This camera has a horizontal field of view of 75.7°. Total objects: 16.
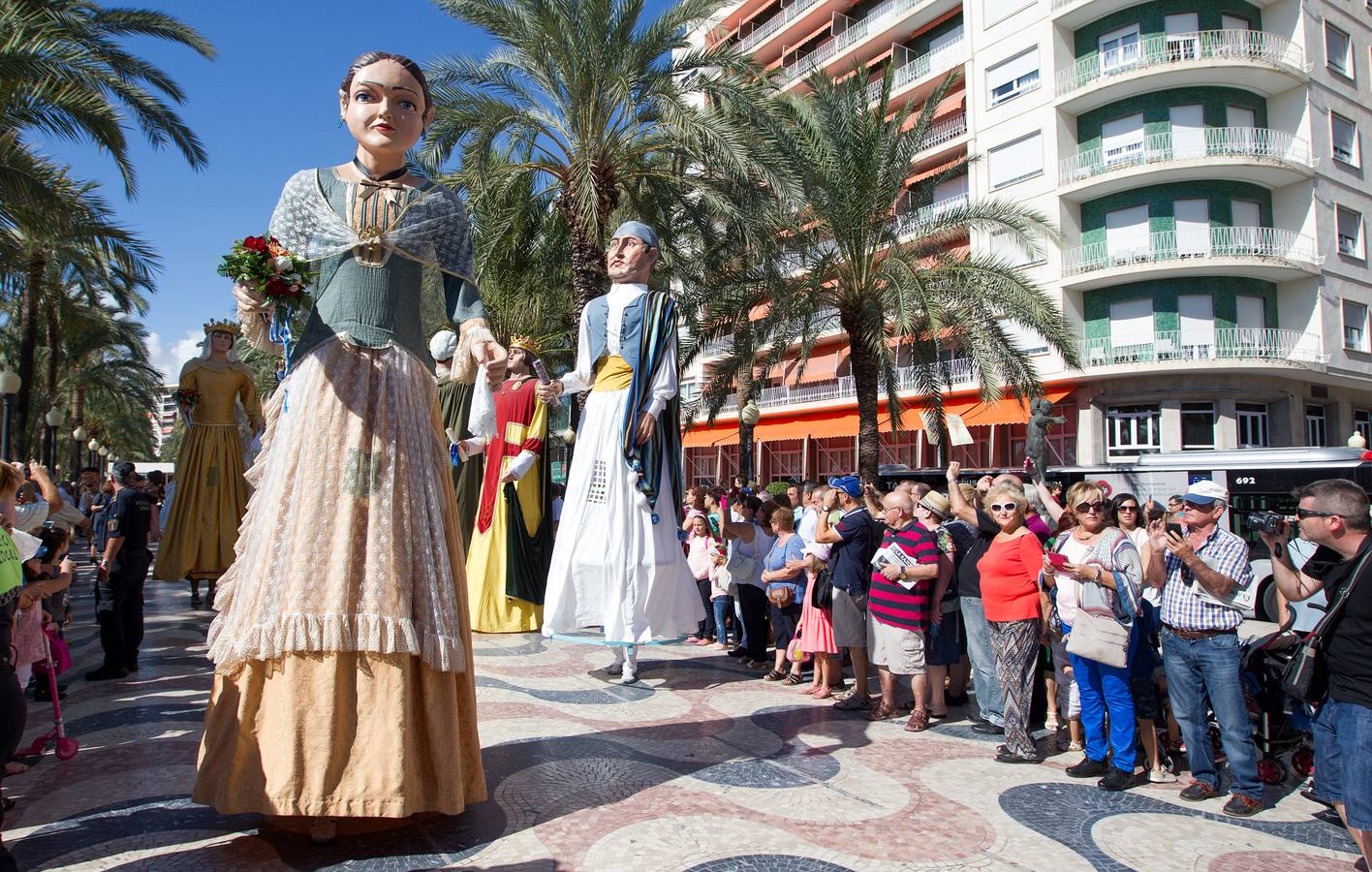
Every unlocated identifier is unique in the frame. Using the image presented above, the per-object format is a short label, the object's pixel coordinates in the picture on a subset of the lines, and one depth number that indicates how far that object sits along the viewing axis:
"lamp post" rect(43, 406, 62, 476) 20.64
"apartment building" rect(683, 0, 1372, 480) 23.97
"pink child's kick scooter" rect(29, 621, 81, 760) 3.75
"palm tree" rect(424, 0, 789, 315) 12.13
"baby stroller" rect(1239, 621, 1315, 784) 4.60
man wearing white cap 4.16
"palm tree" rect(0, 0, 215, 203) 9.80
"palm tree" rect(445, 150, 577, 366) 12.84
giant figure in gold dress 6.36
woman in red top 4.84
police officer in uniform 5.79
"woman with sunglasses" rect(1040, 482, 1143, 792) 4.33
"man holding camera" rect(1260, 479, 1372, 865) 3.18
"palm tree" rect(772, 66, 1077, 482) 14.97
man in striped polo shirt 5.34
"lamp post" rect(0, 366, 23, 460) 14.75
